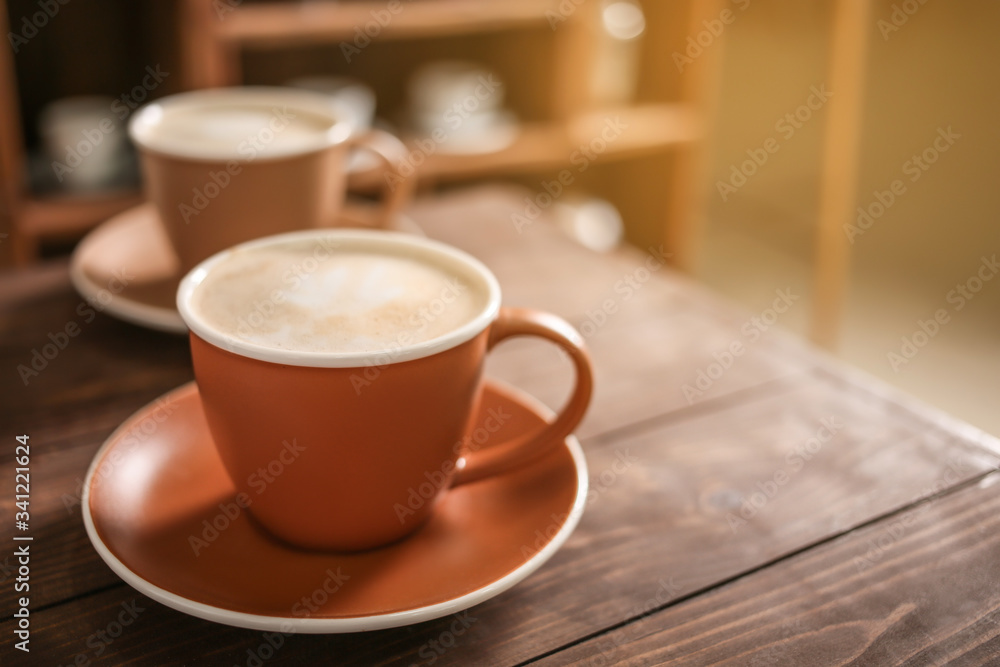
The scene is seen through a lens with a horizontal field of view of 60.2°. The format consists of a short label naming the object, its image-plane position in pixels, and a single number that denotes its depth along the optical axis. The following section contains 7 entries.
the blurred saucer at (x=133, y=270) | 0.69
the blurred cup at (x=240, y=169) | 0.67
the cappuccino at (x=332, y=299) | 0.43
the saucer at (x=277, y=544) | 0.40
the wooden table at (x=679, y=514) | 0.43
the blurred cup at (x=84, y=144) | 1.55
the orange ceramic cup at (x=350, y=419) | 0.40
